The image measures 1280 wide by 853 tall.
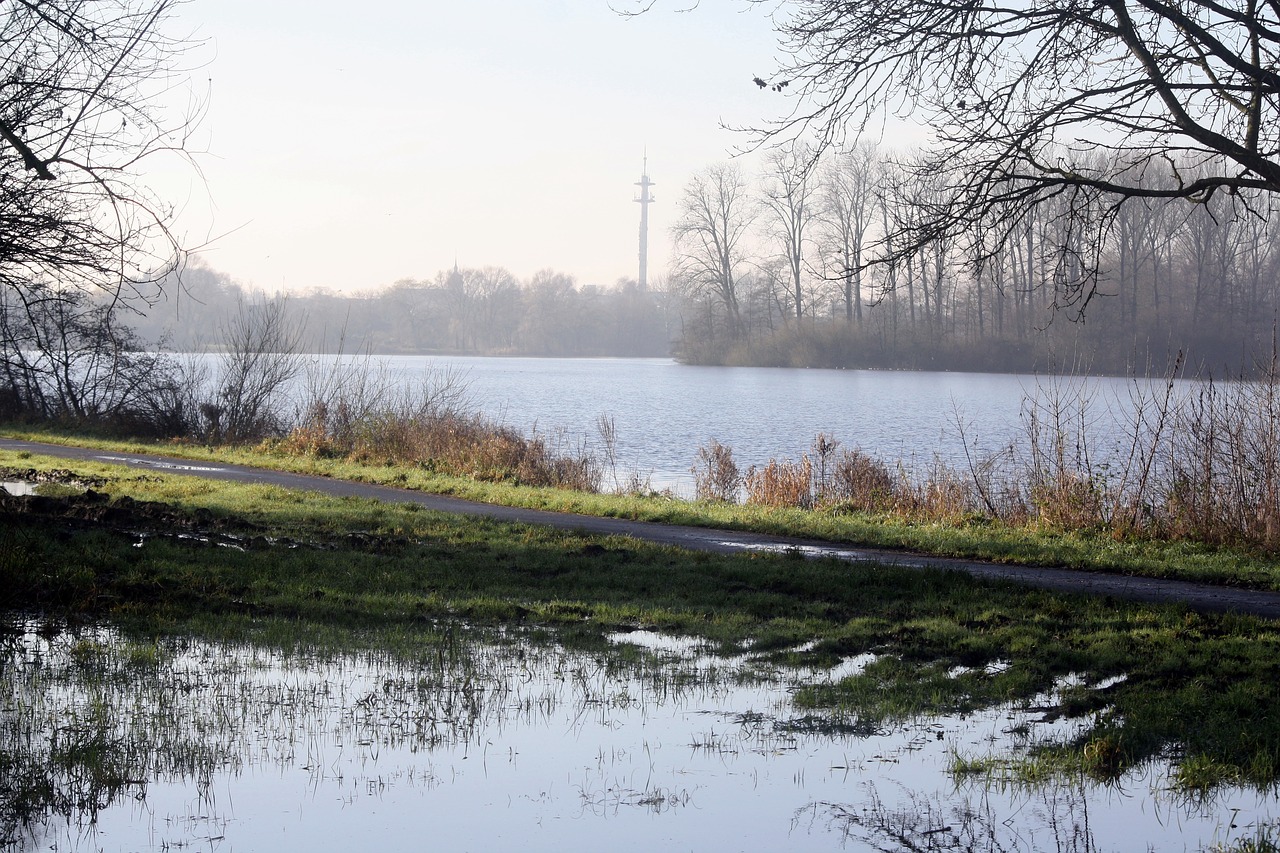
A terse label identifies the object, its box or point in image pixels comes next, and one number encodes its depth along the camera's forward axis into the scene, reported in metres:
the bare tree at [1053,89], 10.73
